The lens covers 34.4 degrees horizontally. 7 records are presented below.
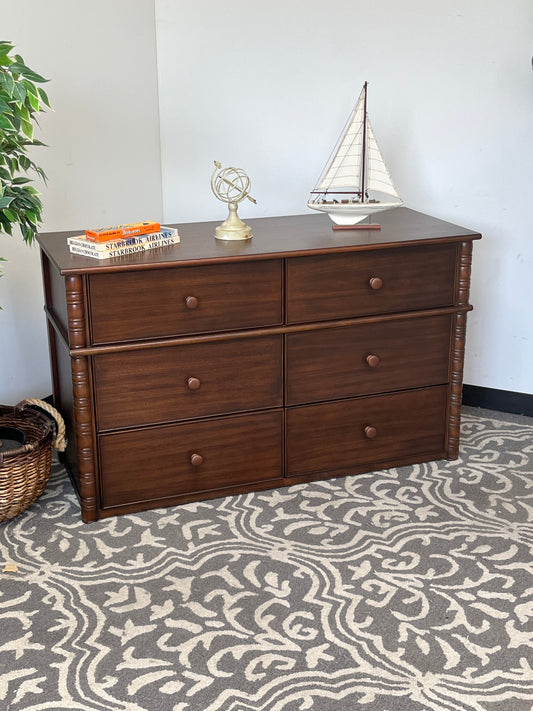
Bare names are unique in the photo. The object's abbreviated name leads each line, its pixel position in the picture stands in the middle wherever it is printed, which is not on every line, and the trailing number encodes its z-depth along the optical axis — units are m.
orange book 2.27
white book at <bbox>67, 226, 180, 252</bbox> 2.25
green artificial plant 1.95
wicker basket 2.28
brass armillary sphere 2.46
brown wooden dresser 2.27
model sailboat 2.56
